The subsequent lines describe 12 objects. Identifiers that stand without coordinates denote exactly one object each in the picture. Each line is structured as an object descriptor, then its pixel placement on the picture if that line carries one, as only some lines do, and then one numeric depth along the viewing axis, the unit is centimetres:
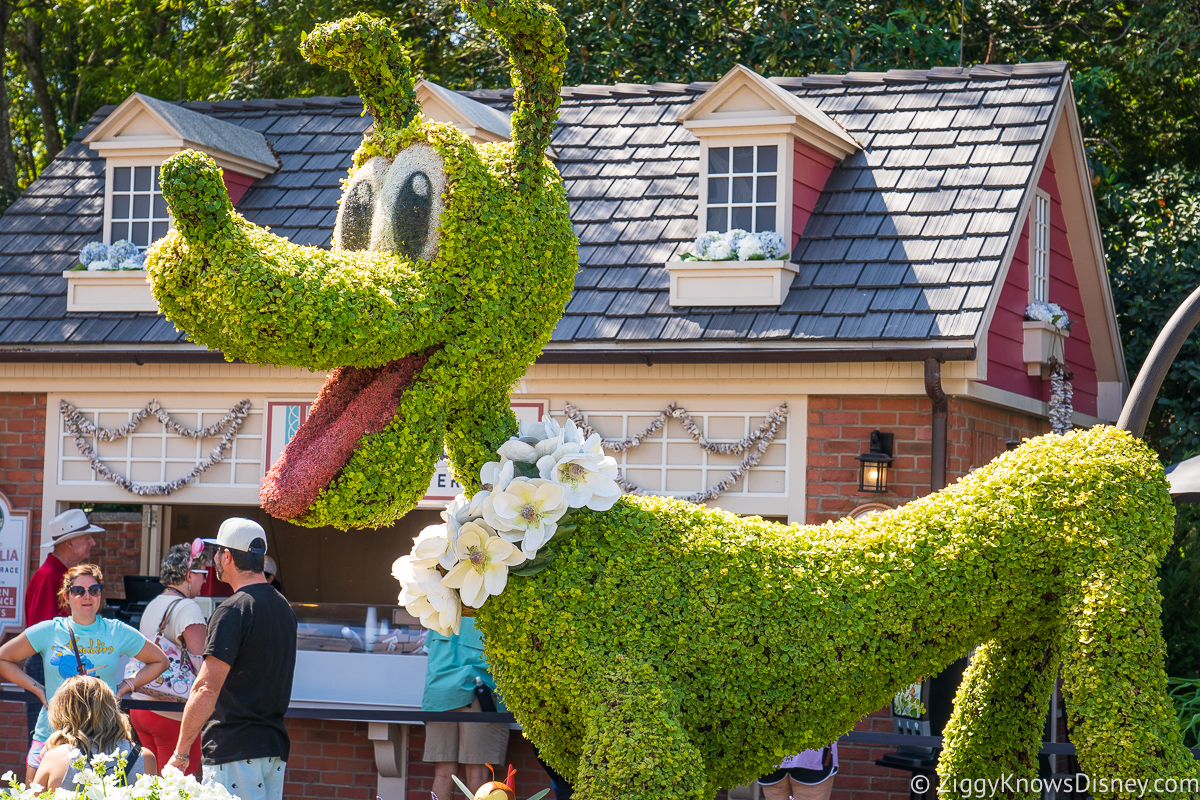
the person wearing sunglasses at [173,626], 1477
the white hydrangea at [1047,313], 1955
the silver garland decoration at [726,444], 1722
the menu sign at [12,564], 1970
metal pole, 881
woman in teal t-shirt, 1307
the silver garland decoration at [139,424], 1909
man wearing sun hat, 1658
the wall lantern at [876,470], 1678
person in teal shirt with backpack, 1577
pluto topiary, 757
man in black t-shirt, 1099
